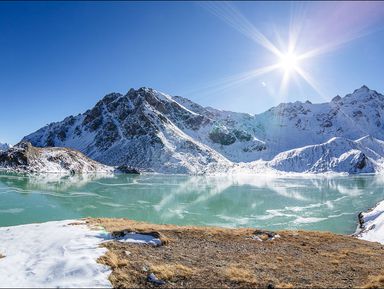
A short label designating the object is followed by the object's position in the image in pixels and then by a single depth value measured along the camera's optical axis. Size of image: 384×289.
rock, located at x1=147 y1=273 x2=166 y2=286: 16.33
